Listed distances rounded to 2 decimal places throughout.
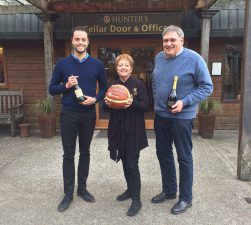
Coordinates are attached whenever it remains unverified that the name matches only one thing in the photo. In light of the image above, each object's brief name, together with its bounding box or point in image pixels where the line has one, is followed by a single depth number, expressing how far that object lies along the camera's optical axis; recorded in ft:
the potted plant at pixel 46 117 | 17.48
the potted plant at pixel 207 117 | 17.26
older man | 8.12
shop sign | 17.51
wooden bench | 18.11
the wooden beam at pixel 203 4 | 15.63
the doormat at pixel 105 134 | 17.95
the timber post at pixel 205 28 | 16.26
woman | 8.38
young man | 8.56
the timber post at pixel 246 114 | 10.43
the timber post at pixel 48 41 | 16.79
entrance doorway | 18.99
